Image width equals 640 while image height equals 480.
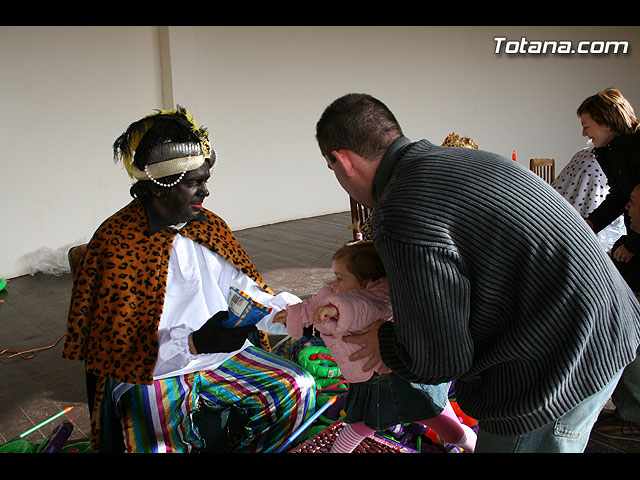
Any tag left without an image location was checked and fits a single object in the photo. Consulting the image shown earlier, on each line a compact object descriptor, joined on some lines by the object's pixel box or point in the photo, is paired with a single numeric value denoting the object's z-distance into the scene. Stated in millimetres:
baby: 1815
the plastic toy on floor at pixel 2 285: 5500
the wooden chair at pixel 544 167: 5395
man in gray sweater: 1260
